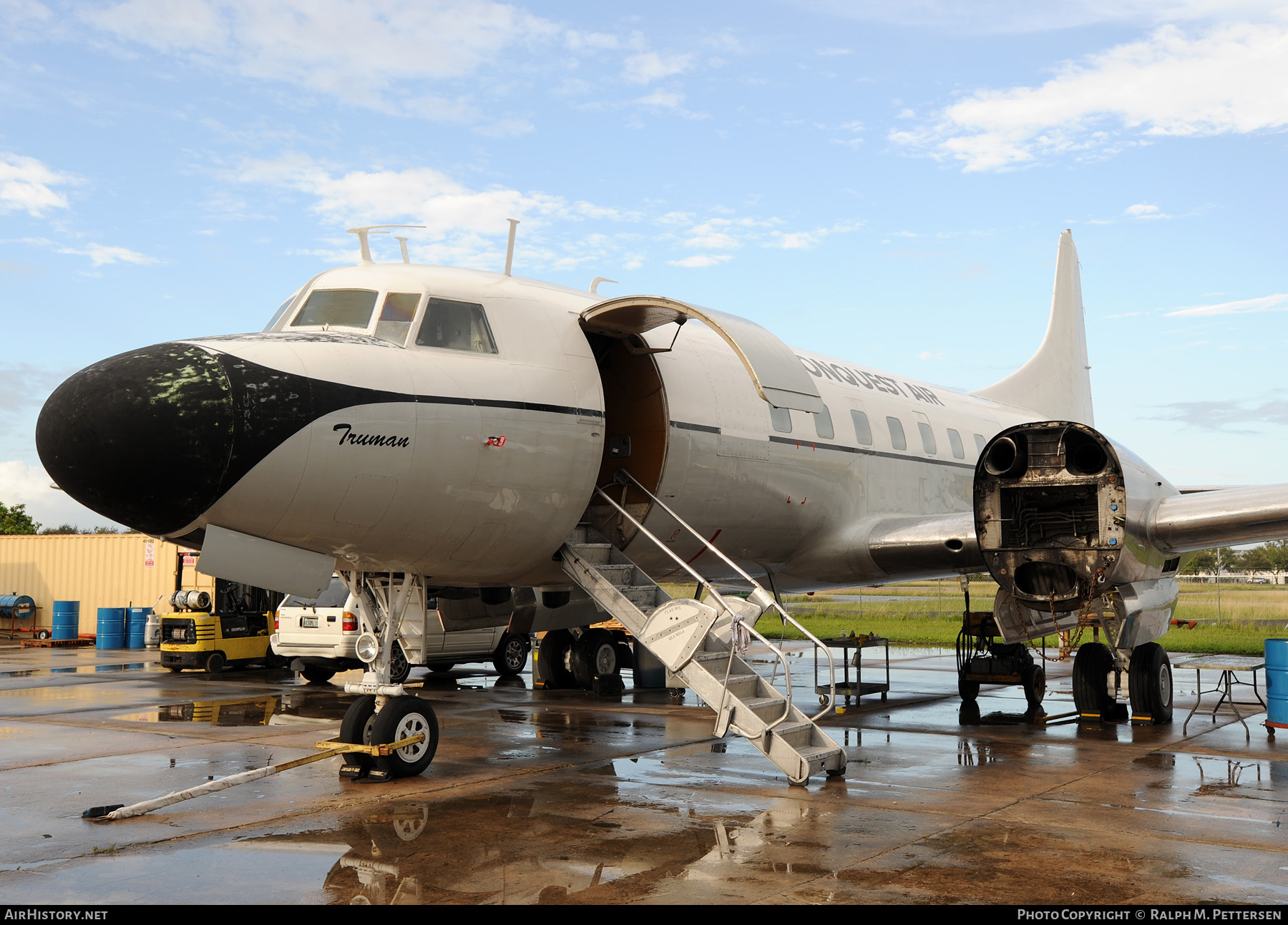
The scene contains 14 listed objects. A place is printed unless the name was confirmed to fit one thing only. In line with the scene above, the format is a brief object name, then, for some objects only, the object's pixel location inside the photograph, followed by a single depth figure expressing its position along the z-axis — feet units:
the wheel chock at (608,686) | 52.34
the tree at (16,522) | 209.05
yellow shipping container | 96.48
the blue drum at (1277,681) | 36.60
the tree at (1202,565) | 355.38
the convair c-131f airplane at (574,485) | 24.14
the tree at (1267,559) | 357.41
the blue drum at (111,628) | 86.63
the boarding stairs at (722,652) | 28.07
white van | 54.54
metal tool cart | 45.39
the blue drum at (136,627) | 87.61
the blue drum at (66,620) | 91.56
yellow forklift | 65.87
